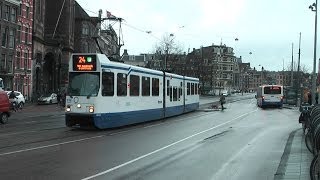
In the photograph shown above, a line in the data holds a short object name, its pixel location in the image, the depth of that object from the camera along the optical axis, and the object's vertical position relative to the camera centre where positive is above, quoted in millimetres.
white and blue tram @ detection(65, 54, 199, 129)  22812 -227
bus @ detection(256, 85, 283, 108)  56062 -752
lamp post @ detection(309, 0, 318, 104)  35938 +2827
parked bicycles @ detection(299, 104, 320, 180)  9188 -1175
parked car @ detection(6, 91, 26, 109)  49388 -1144
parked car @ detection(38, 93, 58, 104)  63219 -1386
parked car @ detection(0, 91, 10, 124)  29000 -1132
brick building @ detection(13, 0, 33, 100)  68312 +4900
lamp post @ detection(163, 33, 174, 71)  98125 +8282
